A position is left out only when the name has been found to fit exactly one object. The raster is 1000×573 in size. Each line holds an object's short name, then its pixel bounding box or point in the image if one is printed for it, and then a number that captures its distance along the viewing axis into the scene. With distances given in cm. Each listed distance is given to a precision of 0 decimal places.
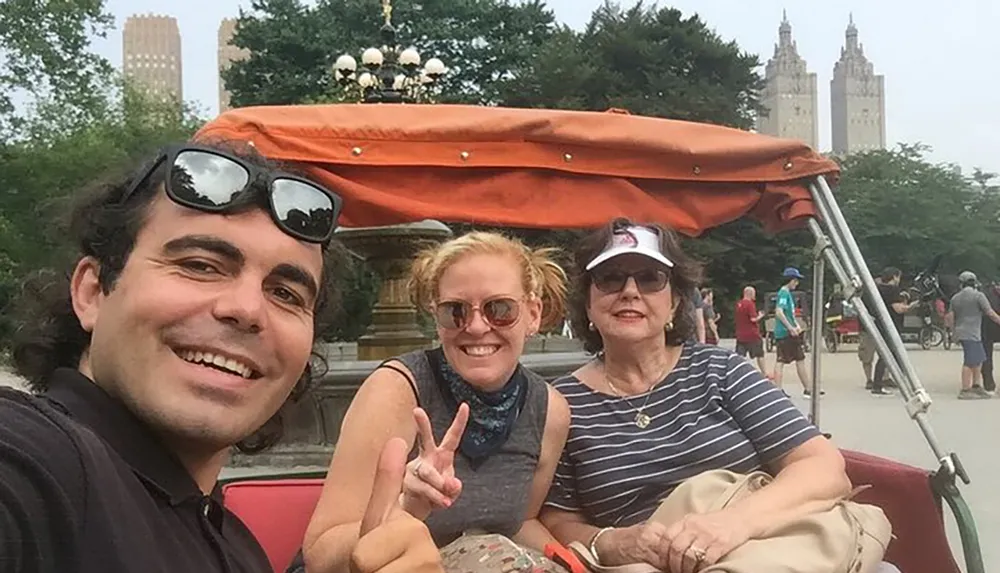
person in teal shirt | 1420
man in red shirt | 1531
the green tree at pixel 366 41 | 3541
